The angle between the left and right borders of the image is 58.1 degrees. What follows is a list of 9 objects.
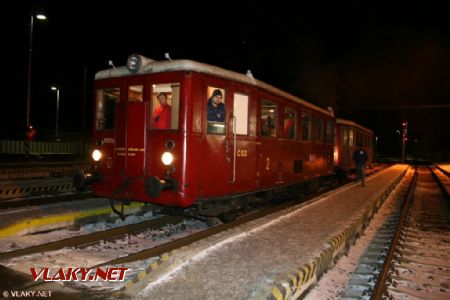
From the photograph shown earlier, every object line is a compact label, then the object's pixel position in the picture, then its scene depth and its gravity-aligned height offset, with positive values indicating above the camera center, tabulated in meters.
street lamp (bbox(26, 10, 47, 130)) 21.75 +4.83
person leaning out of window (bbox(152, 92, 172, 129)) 7.47 +0.59
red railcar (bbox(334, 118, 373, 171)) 19.80 +0.53
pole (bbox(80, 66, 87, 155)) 31.01 +5.23
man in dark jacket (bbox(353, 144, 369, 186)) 15.37 -0.32
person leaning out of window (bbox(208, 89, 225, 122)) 7.55 +0.77
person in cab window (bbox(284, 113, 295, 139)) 10.38 +0.65
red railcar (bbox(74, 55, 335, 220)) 7.11 +0.20
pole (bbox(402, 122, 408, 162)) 54.42 +3.30
